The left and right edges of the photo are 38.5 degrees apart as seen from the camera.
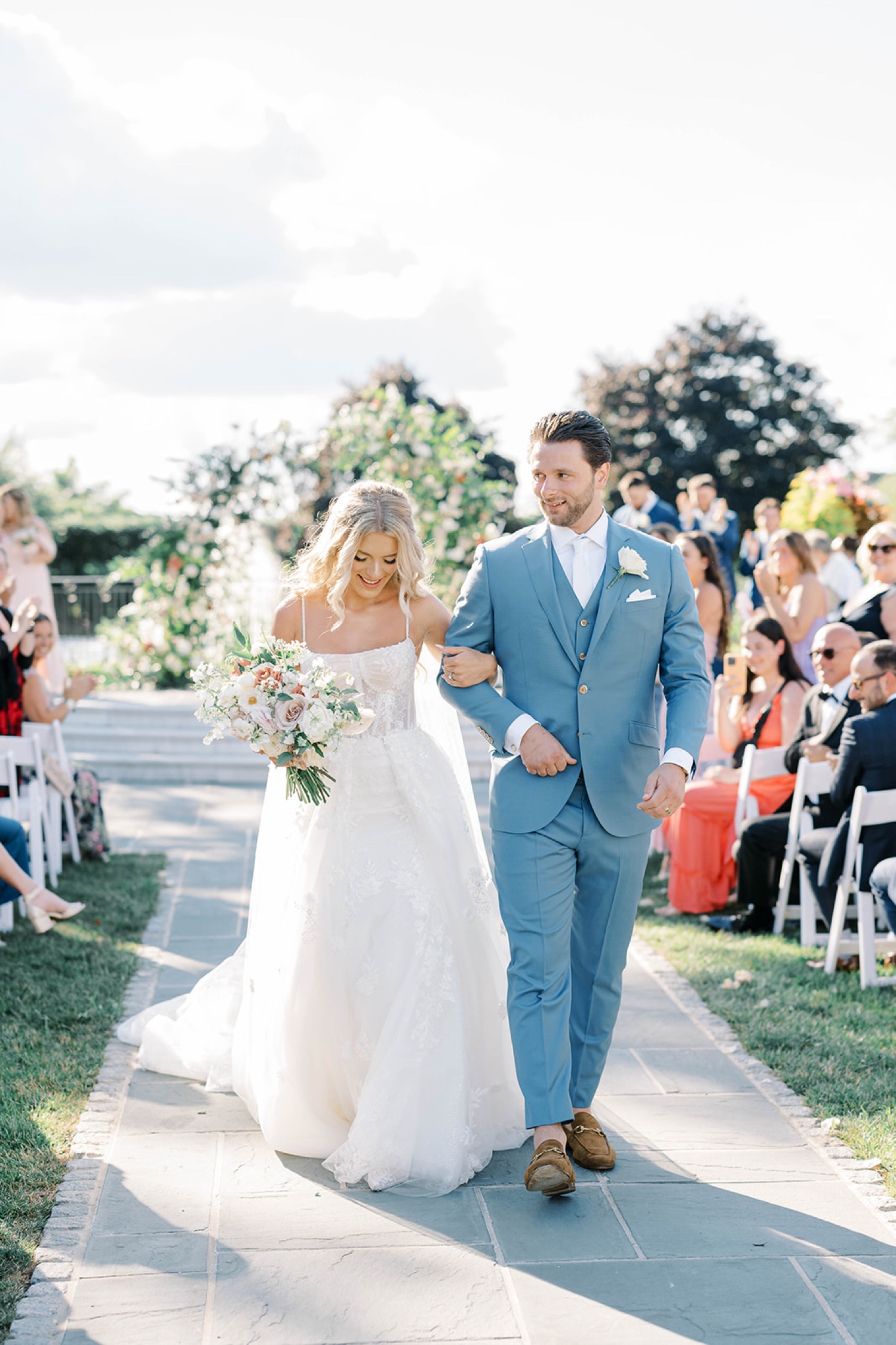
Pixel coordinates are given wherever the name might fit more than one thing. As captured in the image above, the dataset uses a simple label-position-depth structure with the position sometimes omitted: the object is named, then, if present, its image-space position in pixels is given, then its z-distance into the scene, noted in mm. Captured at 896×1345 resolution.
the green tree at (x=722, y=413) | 36344
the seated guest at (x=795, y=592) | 8094
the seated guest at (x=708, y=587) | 7895
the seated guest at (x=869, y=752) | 5613
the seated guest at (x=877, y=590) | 7035
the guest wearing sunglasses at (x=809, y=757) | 6344
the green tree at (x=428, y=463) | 13438
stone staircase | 11688
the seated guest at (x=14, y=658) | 7004
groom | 3605
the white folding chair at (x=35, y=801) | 6793
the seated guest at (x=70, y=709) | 7613
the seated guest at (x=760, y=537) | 12367
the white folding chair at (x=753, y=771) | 6727
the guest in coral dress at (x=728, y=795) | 6930
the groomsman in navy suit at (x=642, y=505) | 11500
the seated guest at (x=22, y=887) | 5703
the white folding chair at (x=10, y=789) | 6344
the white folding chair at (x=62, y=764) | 7410
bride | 3715
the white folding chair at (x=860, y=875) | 5523
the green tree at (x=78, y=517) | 30938
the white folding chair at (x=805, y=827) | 6164
